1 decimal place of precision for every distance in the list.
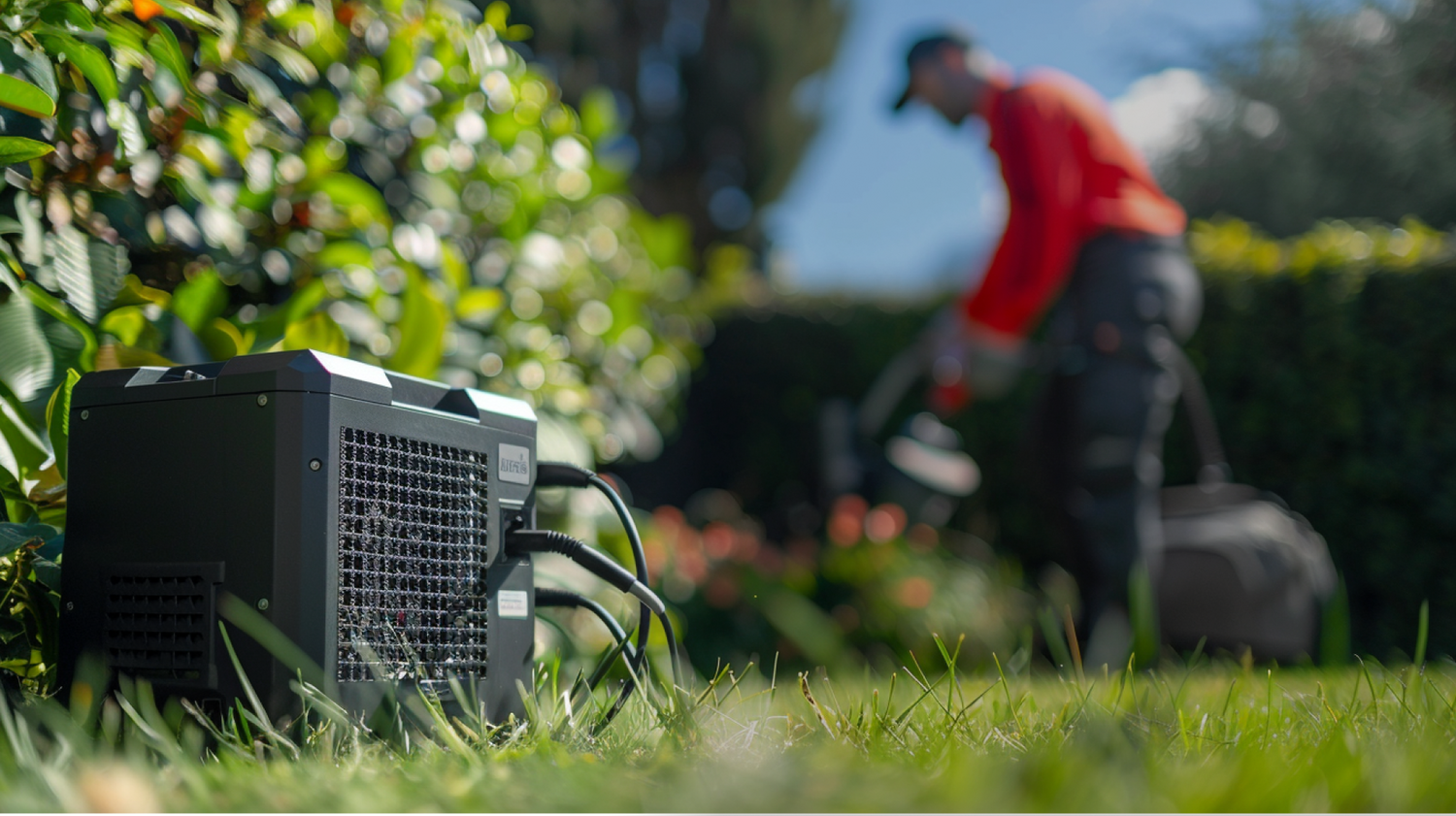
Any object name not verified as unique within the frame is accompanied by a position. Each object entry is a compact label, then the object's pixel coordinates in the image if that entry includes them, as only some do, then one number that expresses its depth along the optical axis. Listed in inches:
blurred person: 106.6
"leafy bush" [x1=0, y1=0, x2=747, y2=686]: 44.4
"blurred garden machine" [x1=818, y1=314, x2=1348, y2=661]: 105.7
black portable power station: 34.3
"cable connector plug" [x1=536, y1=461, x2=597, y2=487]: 49.8
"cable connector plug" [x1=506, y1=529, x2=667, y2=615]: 43.4
